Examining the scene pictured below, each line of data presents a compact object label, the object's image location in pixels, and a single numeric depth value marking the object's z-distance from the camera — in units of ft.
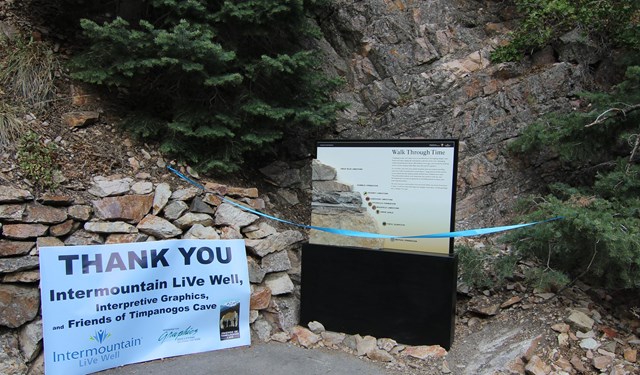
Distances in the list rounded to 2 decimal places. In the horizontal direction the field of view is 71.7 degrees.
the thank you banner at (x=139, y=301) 10.40
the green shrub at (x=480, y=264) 13.21
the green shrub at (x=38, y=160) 12.53
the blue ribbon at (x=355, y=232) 11.93
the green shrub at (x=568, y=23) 18.08
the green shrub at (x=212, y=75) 14.44
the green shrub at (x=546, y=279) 11.77
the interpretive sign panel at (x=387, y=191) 12.19
